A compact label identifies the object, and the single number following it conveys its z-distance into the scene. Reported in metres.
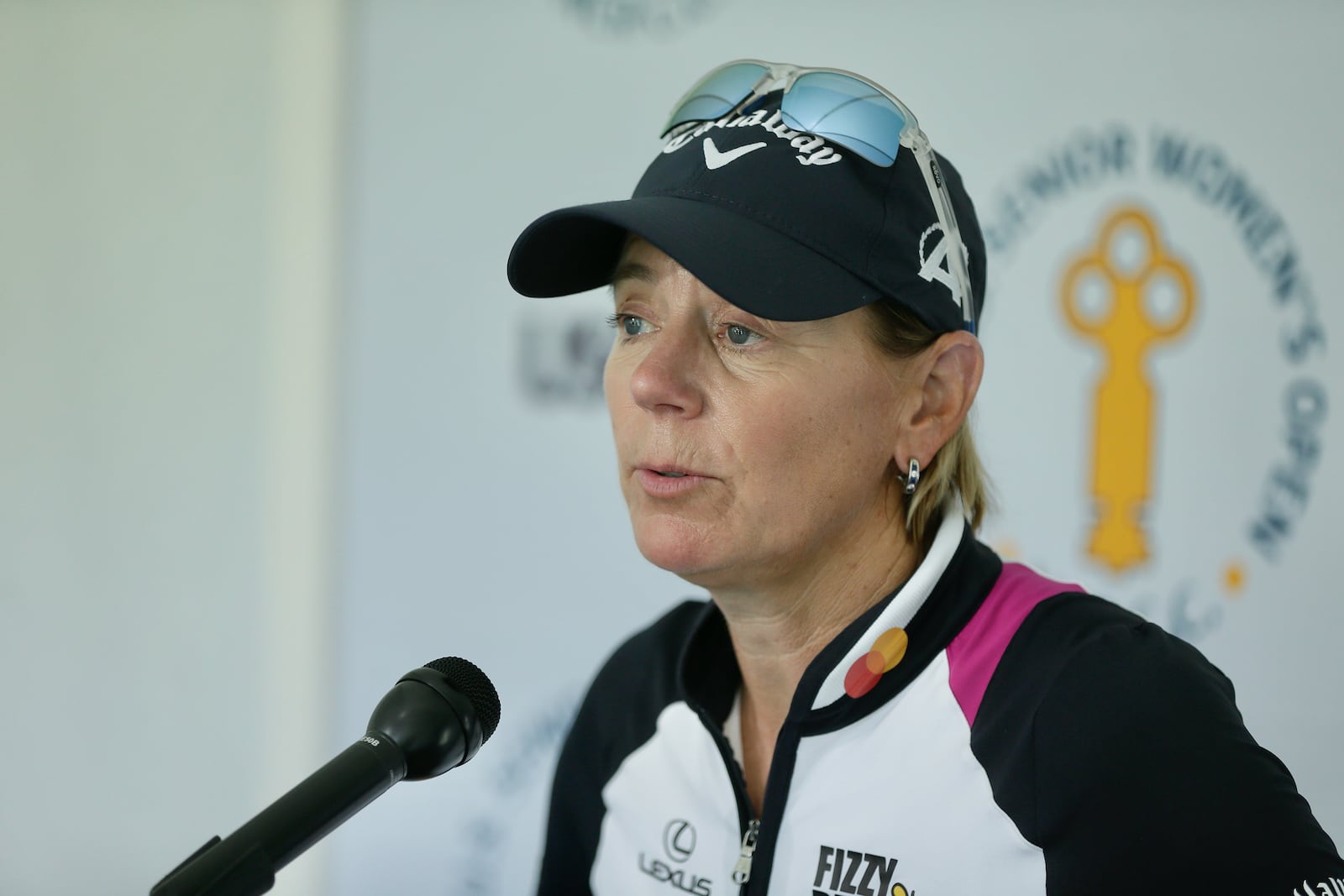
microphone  4.17
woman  4.30
